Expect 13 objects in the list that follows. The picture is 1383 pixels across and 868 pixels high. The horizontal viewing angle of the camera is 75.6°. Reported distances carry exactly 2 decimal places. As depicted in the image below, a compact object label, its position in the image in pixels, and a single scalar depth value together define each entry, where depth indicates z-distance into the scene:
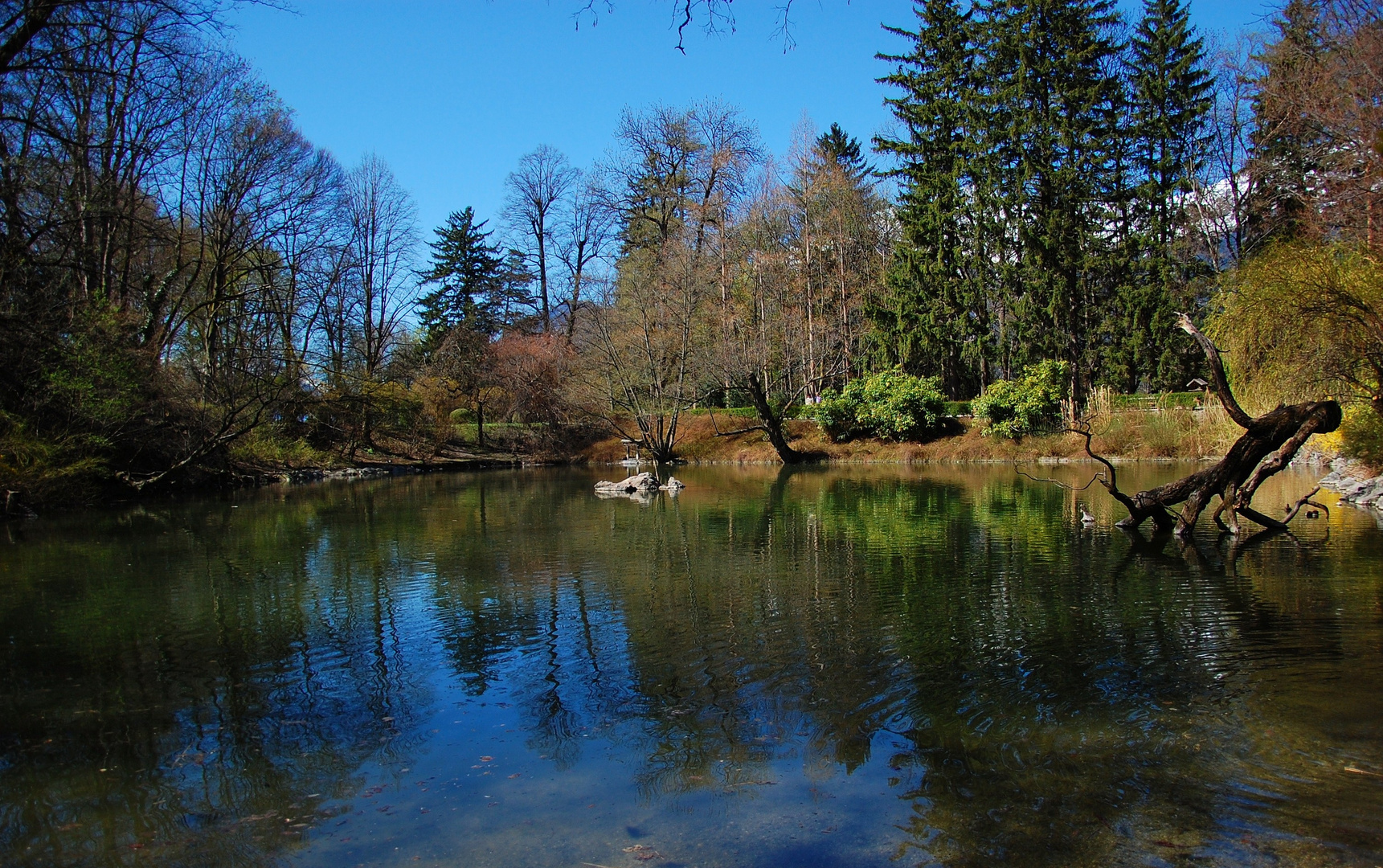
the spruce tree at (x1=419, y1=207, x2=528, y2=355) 49.12
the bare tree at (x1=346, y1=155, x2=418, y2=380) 38.12
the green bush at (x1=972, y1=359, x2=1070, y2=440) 31.14
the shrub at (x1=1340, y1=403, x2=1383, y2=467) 14.52
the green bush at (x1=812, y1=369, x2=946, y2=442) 33.38
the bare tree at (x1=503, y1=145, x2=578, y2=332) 47.75
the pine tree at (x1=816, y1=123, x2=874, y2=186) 45.95
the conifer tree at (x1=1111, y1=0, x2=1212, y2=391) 32.03
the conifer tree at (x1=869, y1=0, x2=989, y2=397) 35.66
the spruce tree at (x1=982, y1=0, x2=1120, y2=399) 33.38
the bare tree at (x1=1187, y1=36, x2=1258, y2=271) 31.47
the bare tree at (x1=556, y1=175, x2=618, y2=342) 44.00
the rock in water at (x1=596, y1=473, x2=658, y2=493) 23.36
